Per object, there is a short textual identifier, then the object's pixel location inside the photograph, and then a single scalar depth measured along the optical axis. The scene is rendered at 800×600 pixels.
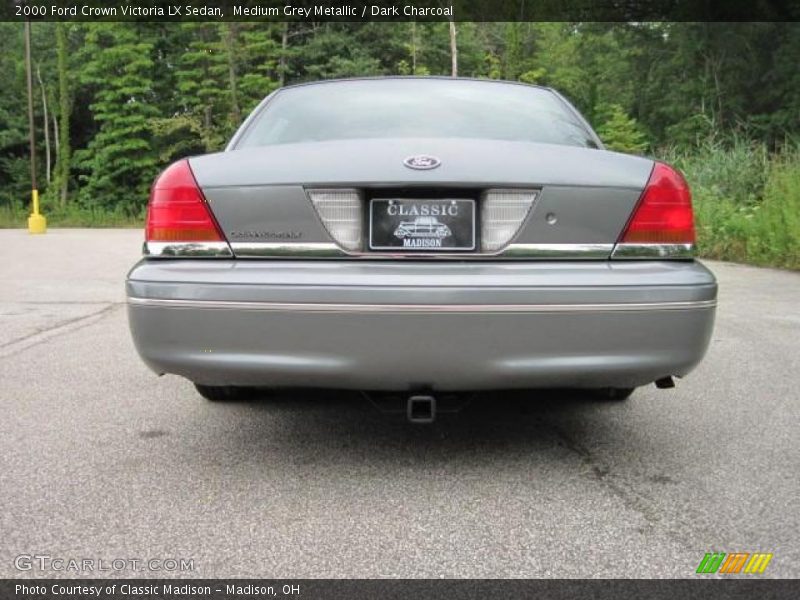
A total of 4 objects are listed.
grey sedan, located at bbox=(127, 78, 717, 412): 2.64
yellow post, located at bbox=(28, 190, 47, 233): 25.58
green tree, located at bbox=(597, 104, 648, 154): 41.31
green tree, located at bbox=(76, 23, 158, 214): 44.03
